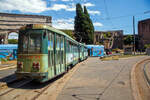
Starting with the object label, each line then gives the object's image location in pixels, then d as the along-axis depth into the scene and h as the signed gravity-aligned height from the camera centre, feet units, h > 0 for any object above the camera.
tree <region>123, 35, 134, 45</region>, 267.70 +18.27
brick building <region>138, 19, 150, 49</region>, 265.05 +32.21
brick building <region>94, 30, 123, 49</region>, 284.35 +22.74
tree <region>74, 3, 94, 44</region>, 171.32 +26.89
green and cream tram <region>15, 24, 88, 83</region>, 23.76 -0.34
